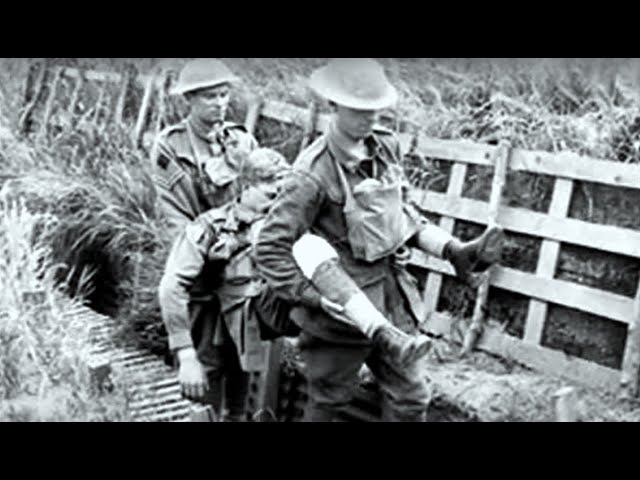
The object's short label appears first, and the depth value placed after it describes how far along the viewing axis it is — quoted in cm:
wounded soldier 239
